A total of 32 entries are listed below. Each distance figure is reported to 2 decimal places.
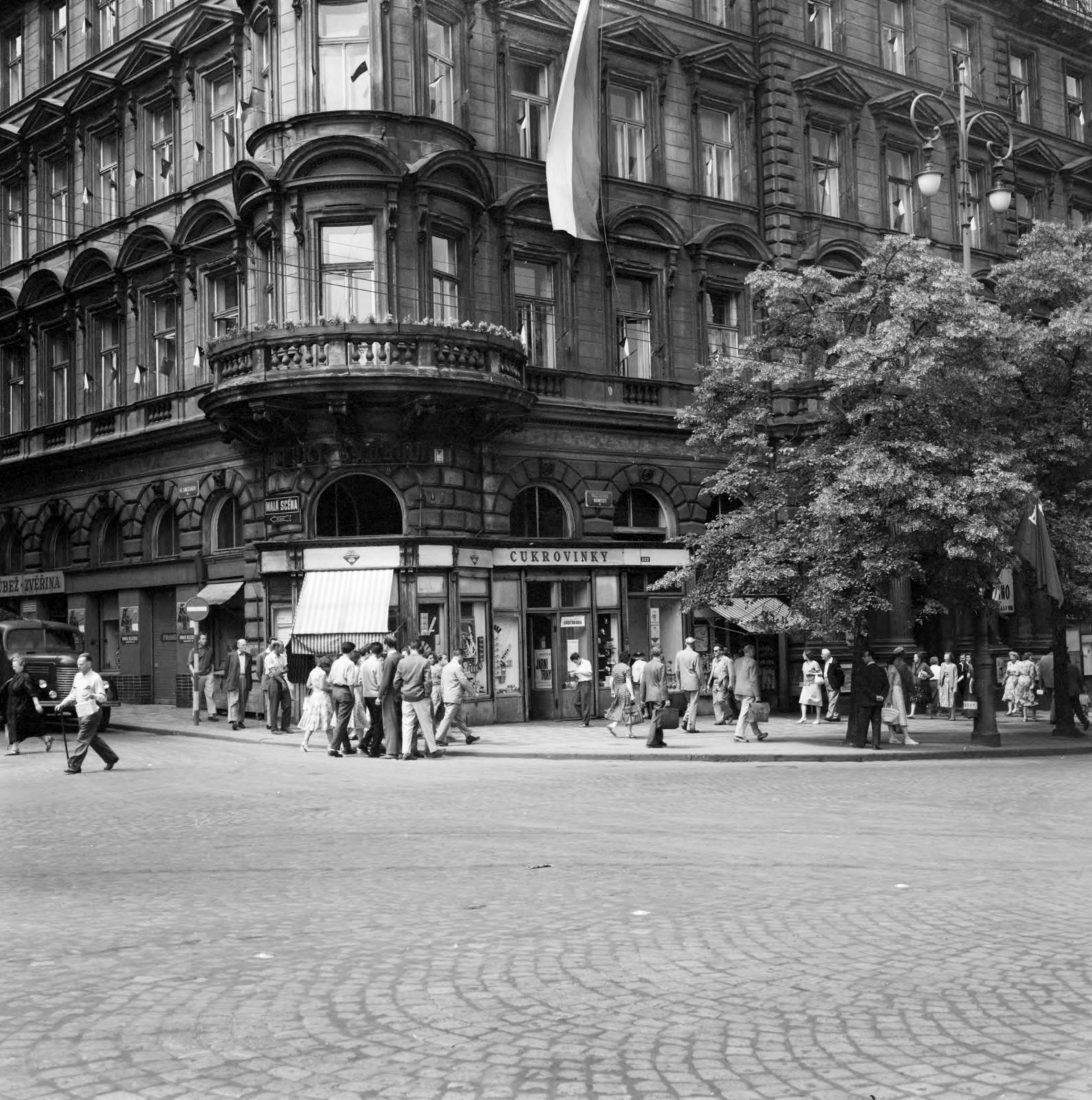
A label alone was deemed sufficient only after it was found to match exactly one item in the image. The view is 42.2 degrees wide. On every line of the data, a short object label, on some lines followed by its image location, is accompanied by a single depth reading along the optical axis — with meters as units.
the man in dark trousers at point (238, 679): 29.41
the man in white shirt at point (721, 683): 30.77
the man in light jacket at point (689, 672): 29.00
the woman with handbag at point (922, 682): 33.41
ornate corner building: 29.17
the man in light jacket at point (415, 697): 22.23
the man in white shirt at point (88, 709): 20.16
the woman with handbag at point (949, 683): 32.81
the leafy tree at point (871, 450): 23.44
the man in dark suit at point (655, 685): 26.36
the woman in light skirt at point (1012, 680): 32.81
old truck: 29.22
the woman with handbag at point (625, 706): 27.67
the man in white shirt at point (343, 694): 23.62
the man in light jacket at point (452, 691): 24.17
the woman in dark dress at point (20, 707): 24.45
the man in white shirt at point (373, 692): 23.05
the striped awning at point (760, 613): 27.02
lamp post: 24.50
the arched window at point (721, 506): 34.66
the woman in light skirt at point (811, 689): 31.20
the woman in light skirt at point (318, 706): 25.44
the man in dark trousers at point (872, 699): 23.80
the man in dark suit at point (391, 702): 22.80
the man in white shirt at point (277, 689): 28.22
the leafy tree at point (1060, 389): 25.34
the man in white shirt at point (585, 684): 30.06
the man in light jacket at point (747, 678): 28.52
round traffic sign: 31.27
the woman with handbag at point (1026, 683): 32.41
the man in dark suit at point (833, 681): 32.03
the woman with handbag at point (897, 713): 24.97
